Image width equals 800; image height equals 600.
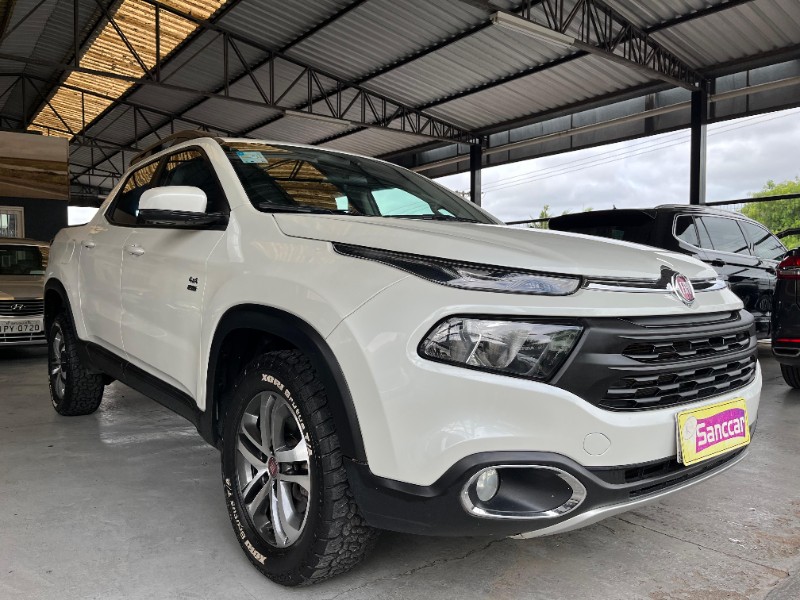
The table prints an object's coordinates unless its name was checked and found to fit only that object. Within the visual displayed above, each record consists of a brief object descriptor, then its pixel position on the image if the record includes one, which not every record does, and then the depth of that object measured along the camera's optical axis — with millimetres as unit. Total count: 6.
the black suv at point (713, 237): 5438
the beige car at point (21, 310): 6250
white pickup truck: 1528
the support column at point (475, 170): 15911
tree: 9993
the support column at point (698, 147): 11195
